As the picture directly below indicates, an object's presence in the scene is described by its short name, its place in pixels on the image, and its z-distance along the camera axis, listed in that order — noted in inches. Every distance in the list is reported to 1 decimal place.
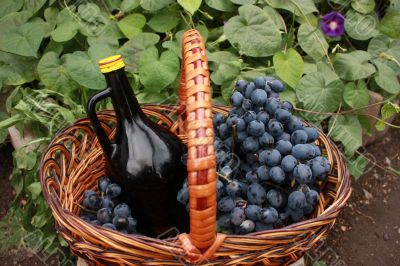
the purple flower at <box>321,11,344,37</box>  58.1
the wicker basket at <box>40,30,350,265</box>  25.6
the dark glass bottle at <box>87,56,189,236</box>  34.4
